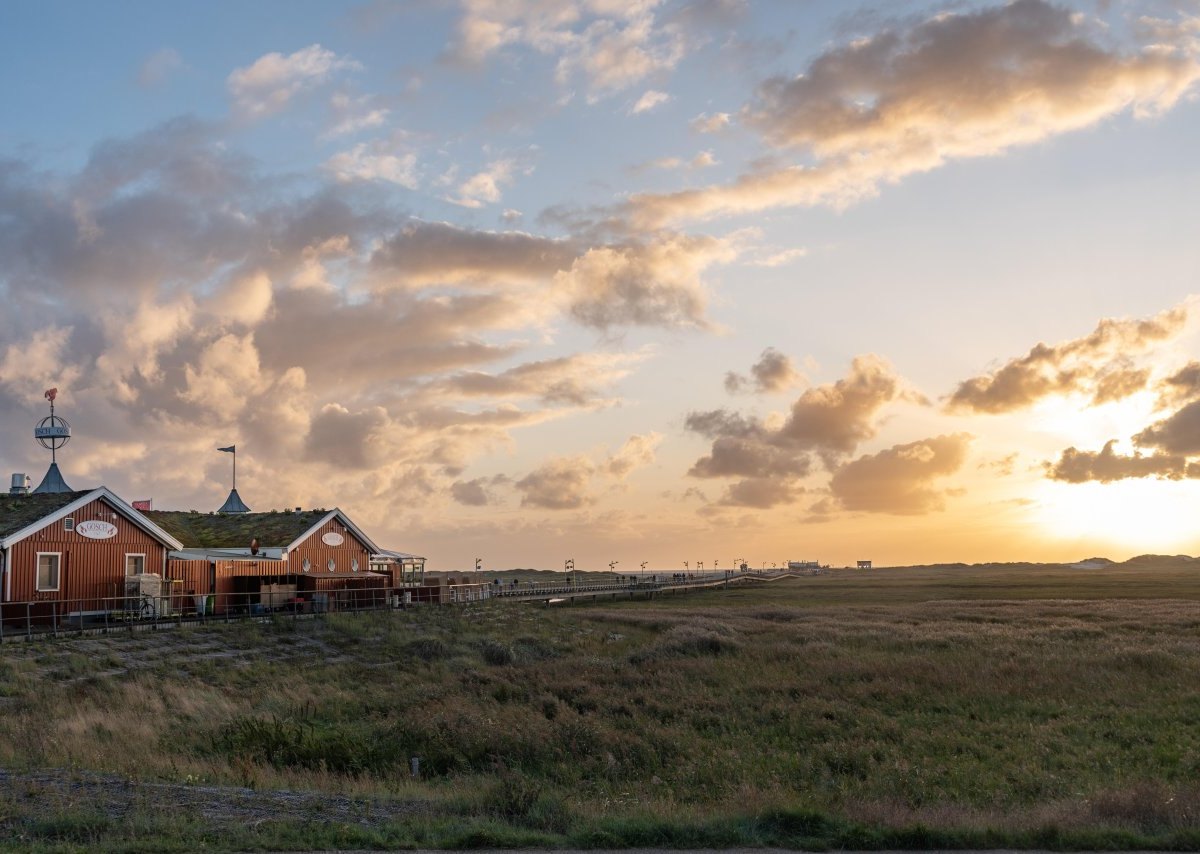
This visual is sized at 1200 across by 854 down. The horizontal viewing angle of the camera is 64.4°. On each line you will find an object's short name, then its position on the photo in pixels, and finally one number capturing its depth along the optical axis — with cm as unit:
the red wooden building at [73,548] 3597
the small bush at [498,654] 3941
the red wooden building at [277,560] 4647
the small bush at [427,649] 3950
